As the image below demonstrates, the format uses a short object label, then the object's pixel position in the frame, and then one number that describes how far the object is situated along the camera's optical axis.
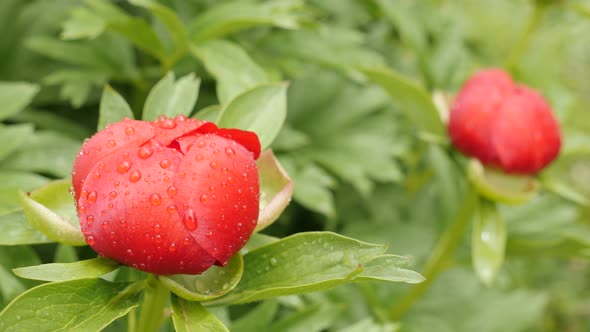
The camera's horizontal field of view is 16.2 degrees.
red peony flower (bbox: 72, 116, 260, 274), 0.51
